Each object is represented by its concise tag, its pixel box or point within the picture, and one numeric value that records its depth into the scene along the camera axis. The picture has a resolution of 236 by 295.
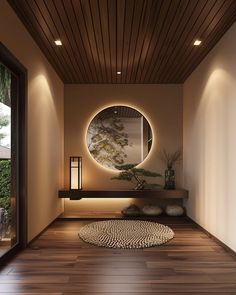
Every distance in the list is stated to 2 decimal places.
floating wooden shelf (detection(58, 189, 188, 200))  4.08
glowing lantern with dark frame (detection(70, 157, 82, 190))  4.14
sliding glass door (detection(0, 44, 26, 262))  2.31
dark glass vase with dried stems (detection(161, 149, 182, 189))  4.48
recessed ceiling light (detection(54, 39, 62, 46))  2.93
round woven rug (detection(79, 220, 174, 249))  2.86
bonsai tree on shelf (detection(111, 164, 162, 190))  4.25
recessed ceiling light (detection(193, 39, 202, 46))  2.91
